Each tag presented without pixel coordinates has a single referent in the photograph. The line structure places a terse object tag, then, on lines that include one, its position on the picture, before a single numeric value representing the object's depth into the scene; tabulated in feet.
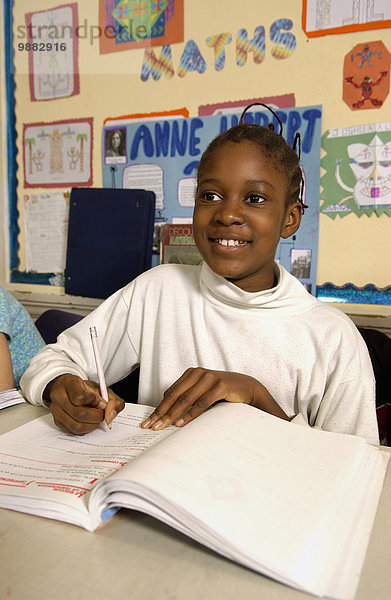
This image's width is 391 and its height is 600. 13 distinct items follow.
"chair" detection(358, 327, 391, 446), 3.98
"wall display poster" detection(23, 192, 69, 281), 6.46
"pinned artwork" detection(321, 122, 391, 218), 4.58
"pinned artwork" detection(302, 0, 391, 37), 4.43
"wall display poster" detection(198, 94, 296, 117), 4.93
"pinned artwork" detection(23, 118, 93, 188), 6.14
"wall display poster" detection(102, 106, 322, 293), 4.86
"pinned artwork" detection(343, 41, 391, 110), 4.46
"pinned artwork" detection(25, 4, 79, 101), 6.06
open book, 1.20
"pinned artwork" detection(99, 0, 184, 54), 5.40
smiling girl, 2.56
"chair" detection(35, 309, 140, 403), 5.08
